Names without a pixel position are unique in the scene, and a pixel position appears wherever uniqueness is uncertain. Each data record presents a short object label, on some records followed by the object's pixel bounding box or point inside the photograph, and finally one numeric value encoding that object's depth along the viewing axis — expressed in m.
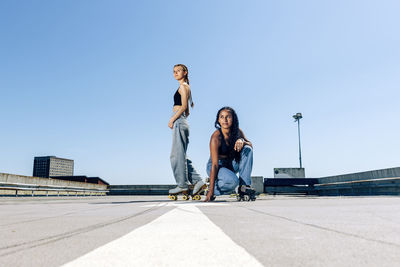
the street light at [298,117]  41.62
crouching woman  7.15
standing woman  7.82
